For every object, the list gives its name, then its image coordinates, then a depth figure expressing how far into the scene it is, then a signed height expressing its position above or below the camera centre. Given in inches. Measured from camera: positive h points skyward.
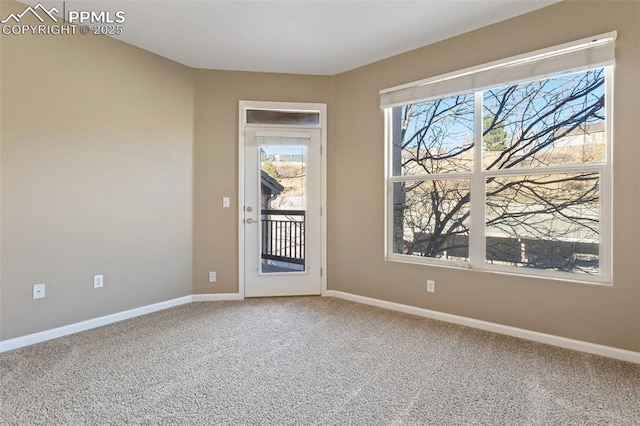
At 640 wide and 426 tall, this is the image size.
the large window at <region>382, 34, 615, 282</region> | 95.3 +14.3
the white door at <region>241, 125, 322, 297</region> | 146.9 -0.9
